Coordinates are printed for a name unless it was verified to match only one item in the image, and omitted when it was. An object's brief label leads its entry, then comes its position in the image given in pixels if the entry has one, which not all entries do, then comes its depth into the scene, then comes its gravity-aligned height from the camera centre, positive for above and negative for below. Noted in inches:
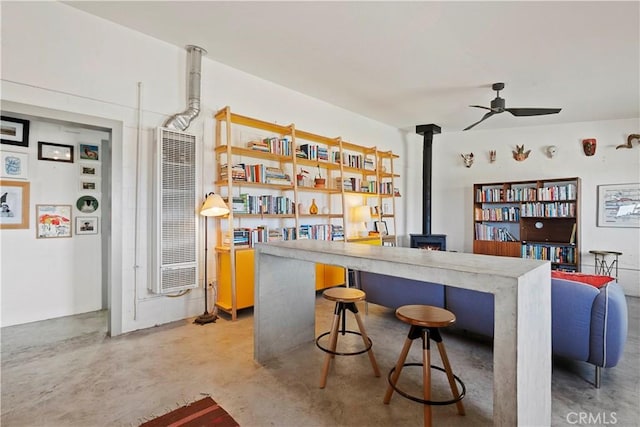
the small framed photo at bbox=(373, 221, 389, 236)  227.3 -10.9
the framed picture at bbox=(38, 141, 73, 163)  135.8 +26.3
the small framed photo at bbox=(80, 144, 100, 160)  146.3 +28.1
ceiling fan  153.1 +52.4
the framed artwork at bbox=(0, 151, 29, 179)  127.1 +19.2
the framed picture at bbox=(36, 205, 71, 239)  134.6 -4.6
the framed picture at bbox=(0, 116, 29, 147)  127.0 +33.0
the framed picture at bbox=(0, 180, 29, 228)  126.8 +2.6
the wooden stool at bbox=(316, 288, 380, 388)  84.0 -29.0
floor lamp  131.9 +0.2
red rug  68.4 -46.8
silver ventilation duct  136.3 +55.7
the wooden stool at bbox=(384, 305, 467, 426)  66.0 -27.5
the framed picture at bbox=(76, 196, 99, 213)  145.6 +3.2
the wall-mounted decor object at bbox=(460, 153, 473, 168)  253.8 +43.9
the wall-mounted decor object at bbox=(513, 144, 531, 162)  231.0 +44.5
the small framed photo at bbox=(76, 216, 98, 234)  144.8 -6.5
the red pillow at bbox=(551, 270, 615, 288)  90.2 -19.6
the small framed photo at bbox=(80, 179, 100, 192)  146.6 +12.4
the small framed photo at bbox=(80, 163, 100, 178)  146.4 +19.3
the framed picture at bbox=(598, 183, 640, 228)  196.9 +5.5
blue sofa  81.3 -29.7
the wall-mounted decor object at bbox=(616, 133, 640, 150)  196.2 +47.7
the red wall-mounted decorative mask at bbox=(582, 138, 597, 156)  208.4 +45.2
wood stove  240.5 +18.0
